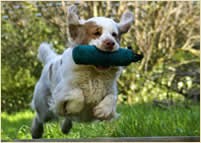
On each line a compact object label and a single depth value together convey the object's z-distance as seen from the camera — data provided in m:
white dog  7.40
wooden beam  5.89
